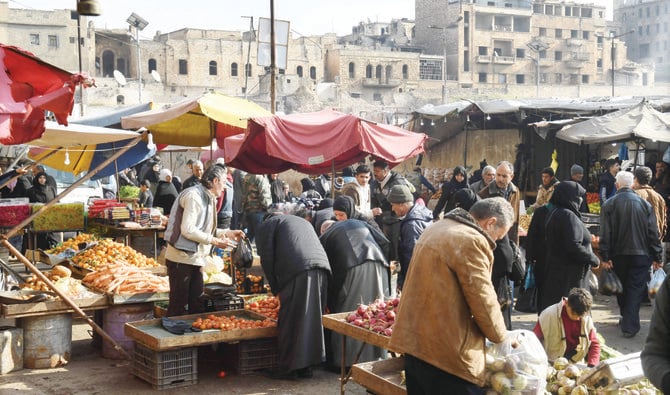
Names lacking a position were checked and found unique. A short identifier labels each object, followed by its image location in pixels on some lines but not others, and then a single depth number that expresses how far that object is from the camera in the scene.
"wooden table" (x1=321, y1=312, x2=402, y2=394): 5.48
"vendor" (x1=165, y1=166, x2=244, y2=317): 6.93
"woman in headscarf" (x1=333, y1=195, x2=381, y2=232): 7.17
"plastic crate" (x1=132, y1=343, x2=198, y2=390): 6.45
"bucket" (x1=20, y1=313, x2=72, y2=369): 7.15
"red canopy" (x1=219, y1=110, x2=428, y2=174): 9.05
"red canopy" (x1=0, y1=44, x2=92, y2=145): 4.83
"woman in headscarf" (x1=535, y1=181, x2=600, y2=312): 7.31
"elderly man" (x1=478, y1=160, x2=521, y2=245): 9.02
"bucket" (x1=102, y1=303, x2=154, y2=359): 7.55
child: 5.60
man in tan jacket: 3.95
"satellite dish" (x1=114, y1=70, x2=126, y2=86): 47.61
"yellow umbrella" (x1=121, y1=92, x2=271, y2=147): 9.43
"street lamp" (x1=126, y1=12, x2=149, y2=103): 46.57
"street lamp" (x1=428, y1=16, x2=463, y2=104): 71.69
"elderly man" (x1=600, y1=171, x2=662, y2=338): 8.20
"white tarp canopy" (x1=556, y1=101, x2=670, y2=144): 13.07
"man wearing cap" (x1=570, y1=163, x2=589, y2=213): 13.27
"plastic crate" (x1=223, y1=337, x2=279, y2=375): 6.83
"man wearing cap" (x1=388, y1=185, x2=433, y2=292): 6.95
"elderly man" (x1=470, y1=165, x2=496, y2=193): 10.05
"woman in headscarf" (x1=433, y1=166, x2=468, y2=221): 12.01
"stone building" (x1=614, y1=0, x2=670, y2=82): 95.75
